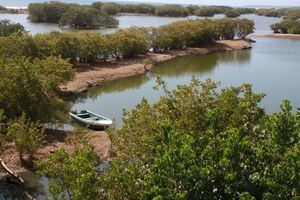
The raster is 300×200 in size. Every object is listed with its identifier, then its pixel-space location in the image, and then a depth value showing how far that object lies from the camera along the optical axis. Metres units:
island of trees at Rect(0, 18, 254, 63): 46.41
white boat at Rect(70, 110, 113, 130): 31.56
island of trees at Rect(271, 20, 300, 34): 103.84
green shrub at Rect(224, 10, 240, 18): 158.88
